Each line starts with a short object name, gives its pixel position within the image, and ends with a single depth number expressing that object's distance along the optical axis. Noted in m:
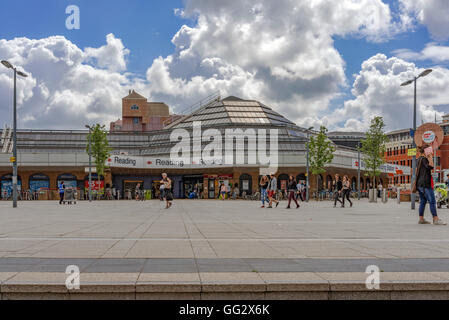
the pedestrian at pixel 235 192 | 50.97
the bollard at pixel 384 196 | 38.73
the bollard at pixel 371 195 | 38.71
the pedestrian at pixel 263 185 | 24.85
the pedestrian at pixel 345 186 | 26.78
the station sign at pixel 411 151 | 26.46
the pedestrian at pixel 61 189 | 32.78
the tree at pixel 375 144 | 50.56
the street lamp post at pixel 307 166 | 43.18
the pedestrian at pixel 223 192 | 46.62
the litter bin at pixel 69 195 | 33.12
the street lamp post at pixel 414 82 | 28.17
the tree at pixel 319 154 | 50.88
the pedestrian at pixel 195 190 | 56.30
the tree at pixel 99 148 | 51.53
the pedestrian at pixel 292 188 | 25.14
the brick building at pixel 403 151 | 104.50
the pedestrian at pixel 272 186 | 25.10
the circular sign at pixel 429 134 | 22.11
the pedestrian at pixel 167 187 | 23.11
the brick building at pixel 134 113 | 91.56
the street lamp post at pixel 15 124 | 27.75
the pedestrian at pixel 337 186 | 27.41
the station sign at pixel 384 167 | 58.91
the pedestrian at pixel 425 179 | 12.07
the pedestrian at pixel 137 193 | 45.98
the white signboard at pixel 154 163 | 54.22
